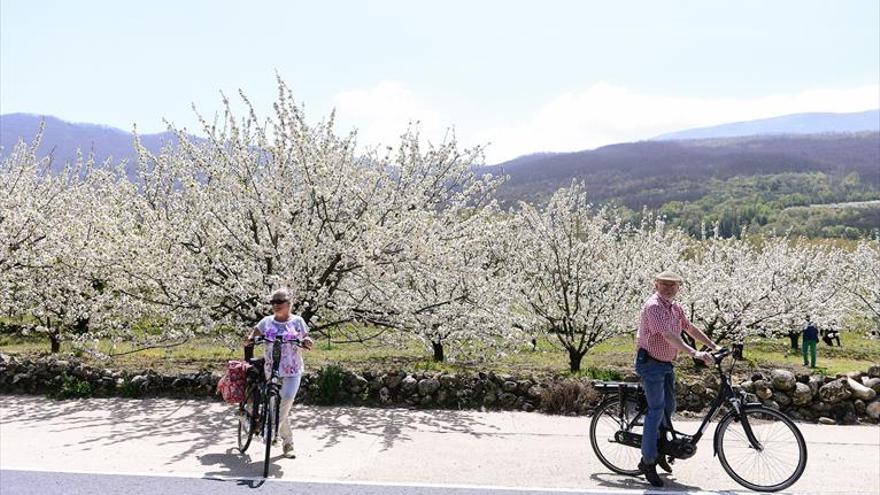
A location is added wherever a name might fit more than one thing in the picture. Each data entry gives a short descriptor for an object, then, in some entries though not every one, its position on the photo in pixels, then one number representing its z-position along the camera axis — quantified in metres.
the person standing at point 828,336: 26.66
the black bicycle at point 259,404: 6.84
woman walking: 7.04
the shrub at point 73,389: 9.77
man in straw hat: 6.41
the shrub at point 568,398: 9.34
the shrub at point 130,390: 9.82
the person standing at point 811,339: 19.32
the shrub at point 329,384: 9.62
